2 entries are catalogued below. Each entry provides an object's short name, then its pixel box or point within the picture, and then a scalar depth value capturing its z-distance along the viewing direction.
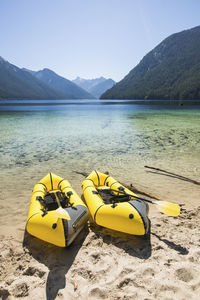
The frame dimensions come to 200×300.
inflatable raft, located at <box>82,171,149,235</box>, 4.10
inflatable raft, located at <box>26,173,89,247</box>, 3.86
